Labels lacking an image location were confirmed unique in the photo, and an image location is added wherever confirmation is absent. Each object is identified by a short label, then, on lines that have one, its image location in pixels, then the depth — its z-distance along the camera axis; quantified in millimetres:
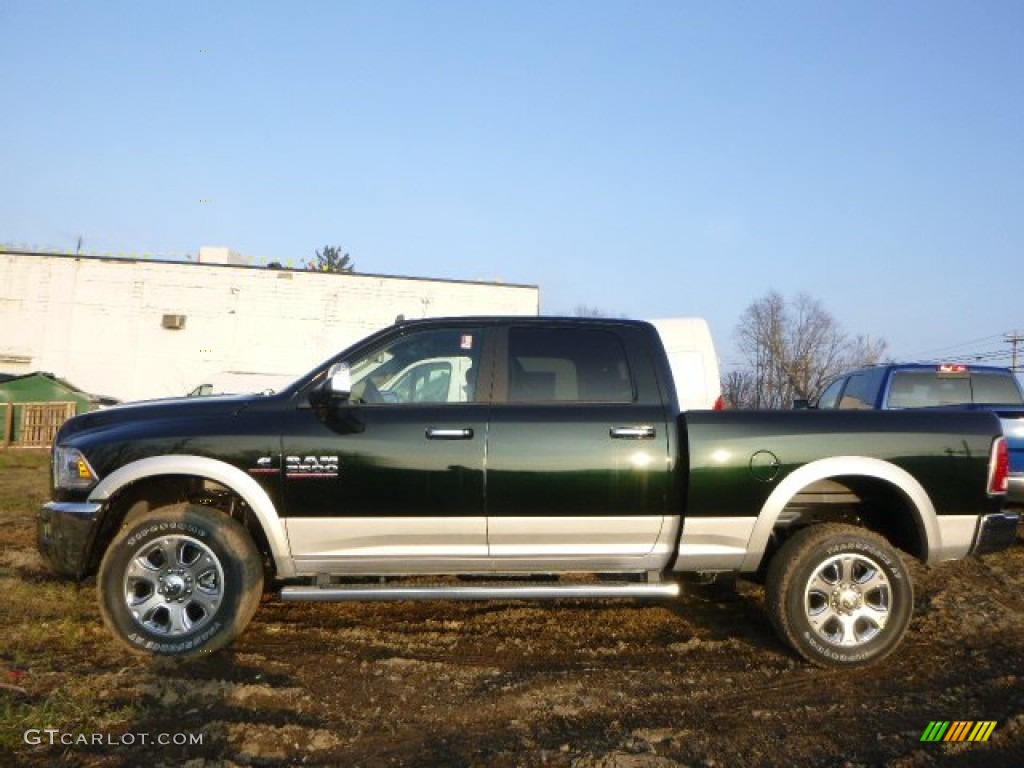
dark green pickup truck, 4422
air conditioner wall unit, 27203
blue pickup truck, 8797
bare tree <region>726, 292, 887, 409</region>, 42750
